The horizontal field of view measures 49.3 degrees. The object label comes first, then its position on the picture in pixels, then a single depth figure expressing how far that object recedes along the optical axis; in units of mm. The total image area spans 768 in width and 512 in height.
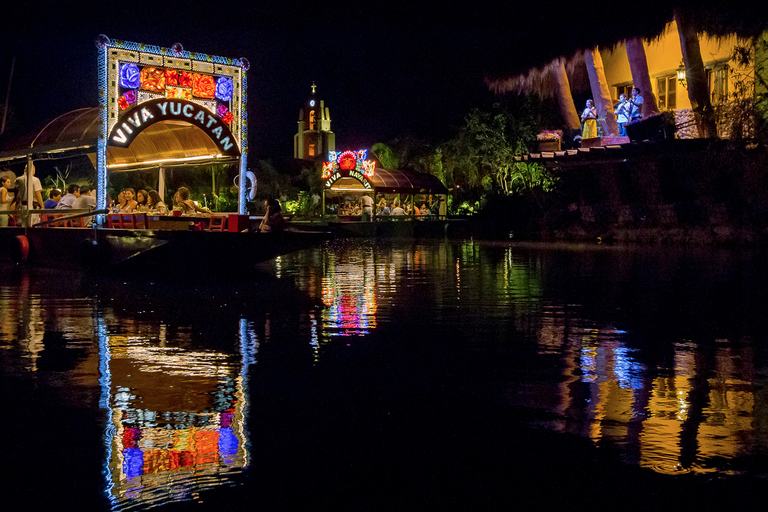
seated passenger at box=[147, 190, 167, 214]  16672
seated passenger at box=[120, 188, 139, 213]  16344
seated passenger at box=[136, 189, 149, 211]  17031
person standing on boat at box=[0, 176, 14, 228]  18688
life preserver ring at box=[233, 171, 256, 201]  16984
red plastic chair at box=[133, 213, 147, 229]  14847
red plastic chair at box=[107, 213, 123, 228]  15320
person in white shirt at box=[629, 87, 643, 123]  28344
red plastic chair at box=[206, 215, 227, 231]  15485
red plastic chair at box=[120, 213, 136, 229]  15086
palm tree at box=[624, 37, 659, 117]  28578
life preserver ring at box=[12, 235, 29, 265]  17172
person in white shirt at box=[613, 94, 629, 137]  28906
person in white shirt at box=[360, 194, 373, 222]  42938
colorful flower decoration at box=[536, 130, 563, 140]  30609
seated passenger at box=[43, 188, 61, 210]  18641
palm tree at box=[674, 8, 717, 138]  25969
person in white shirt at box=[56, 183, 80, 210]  17062
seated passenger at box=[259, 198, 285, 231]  15094
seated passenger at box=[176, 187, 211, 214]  16047
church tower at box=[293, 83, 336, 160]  127875
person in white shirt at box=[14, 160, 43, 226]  17434
